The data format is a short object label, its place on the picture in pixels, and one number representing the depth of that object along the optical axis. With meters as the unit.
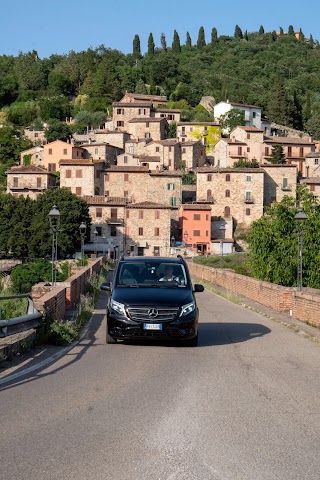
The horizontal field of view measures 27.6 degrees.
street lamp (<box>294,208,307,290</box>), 20.84
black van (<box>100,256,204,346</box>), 11.89
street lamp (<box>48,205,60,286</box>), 19.87
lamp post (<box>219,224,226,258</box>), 92.94
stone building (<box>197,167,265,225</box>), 95.81
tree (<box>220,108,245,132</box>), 122.19
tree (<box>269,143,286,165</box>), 106.62
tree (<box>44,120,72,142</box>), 118.89
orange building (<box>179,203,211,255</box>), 88.69
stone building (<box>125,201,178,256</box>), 88.00
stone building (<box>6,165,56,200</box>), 93.44
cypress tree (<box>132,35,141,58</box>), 195.62
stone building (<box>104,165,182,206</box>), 96.81
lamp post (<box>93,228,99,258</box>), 85.69
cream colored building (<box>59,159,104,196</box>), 94.94
